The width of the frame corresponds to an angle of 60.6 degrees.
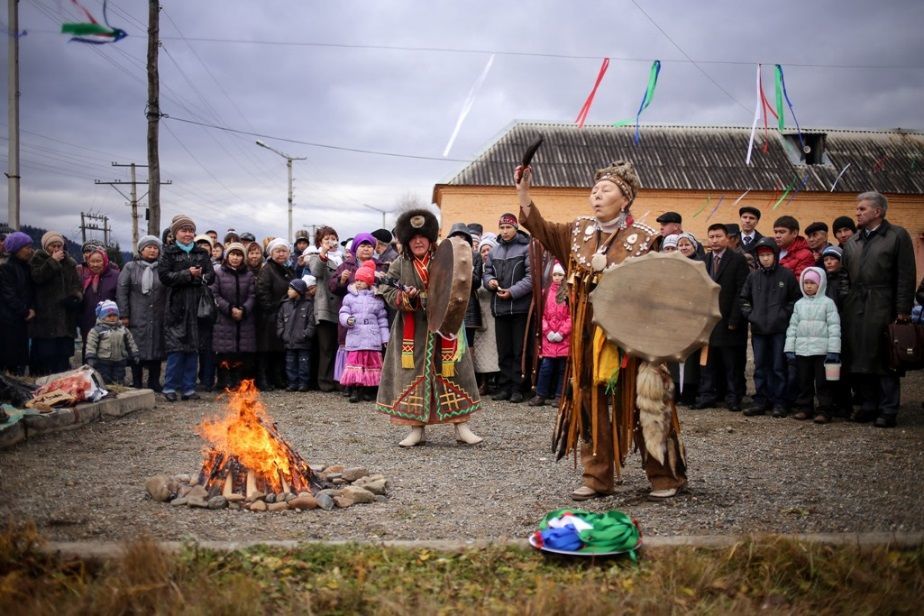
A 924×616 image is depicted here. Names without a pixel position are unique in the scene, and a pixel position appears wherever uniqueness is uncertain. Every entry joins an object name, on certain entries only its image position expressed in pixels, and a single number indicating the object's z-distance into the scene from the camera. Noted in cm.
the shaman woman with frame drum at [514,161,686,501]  484
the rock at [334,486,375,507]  496
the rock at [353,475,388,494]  524
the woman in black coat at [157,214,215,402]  956
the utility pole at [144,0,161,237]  1691
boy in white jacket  847
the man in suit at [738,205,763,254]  1013
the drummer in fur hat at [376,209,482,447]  688
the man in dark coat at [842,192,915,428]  801
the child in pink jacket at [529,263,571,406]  974
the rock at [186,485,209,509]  483
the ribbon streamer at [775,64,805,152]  933
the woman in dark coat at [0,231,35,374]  974
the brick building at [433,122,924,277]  2689
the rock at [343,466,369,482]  556
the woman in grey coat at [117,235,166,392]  1001
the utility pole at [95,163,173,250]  4636
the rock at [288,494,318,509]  486
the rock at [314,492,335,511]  490
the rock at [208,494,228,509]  482
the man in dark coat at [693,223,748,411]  927
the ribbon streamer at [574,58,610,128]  814
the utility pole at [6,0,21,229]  1495
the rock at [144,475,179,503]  496
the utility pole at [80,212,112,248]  5922
